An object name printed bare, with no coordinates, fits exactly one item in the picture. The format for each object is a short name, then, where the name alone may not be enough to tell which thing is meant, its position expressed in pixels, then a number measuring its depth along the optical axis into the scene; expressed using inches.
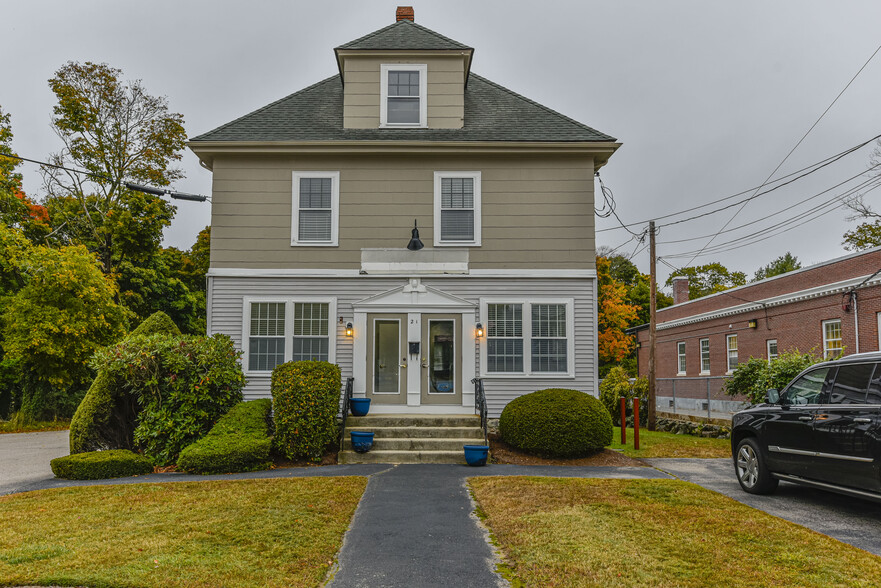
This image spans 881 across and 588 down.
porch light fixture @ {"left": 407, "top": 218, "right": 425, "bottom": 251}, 507.8
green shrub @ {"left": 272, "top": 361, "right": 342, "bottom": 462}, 405.1
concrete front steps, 416.8
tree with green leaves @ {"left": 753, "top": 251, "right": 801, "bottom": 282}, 1909.9
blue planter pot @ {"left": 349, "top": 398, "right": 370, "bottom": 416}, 473.7
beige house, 508.4
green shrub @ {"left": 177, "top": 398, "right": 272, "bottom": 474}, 374.6
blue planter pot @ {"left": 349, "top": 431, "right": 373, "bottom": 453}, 416.2
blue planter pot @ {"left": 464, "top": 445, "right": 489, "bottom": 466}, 397.4
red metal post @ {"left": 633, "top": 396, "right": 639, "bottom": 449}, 482.6
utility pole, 740.0
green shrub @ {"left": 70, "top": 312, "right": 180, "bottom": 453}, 410.0
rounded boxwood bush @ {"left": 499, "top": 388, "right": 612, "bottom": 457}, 423.8
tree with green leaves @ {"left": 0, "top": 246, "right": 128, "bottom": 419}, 738.8
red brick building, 692.1
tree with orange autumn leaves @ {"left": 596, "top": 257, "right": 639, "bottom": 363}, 1425.9
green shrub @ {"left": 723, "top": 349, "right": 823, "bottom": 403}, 538.0
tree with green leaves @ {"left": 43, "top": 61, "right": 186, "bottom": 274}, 890.7
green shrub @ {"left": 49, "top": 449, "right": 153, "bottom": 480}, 366.0
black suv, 246.4
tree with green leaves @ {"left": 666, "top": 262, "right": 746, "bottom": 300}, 1956.2
